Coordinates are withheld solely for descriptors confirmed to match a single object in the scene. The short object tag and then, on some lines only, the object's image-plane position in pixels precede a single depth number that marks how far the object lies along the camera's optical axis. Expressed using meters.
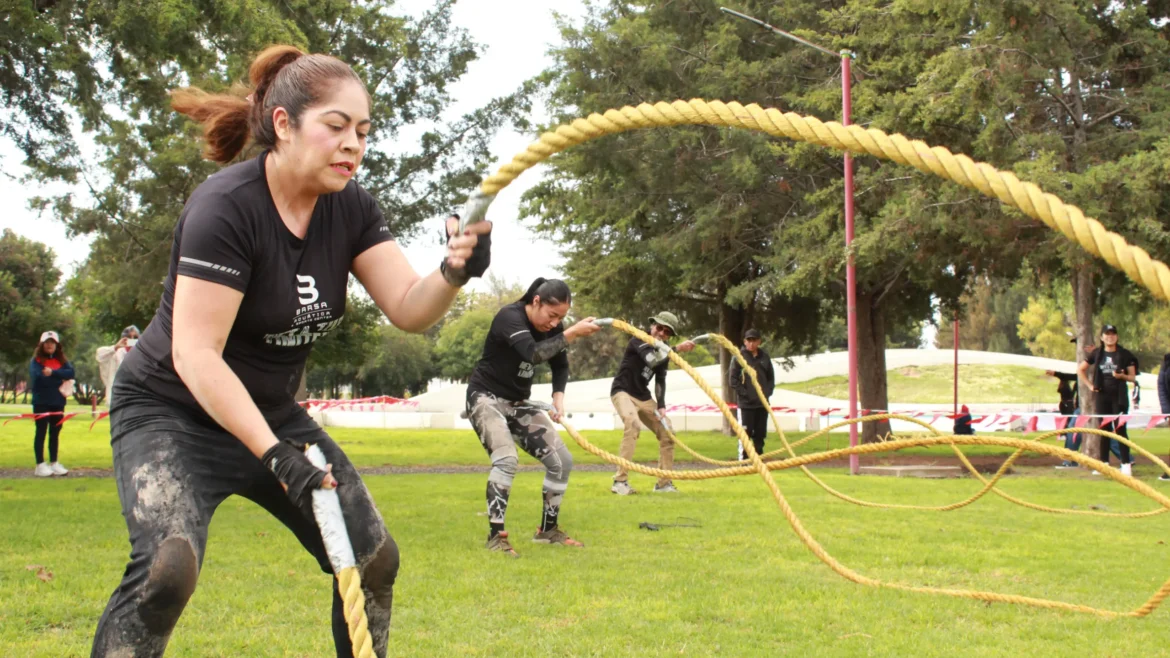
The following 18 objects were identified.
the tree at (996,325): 81.50
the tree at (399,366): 68.75
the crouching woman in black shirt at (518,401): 7.88
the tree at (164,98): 12.45
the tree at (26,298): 46.56
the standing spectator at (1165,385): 15.19
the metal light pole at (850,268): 15.77
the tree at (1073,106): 14.30
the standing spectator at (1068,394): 20.56
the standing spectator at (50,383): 13.27
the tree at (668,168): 20.80
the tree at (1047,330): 65.88
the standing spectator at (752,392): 15.10
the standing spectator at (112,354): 12.96
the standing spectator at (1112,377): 14.70
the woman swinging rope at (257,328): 2.89
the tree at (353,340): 31.84
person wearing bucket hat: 12.49
